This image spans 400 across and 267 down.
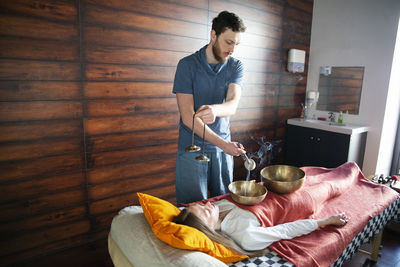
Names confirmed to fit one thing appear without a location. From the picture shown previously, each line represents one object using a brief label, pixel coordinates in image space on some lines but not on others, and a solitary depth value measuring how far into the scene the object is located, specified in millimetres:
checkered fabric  1404
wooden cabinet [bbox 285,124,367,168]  3334
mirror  3578
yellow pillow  1283
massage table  1224
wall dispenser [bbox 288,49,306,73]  3768
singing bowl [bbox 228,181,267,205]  1888
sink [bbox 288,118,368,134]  3289
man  1802
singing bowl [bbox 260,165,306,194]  1862
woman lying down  1471
